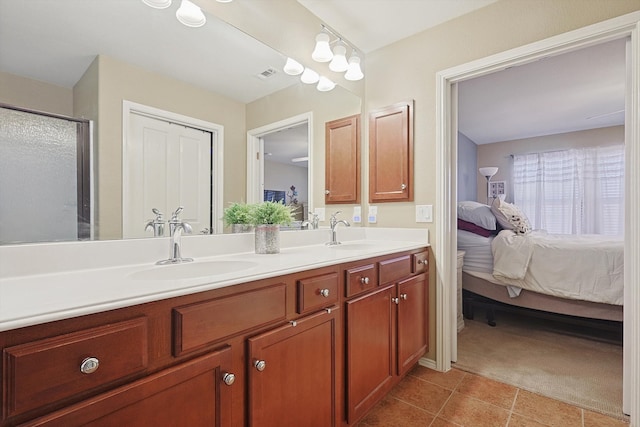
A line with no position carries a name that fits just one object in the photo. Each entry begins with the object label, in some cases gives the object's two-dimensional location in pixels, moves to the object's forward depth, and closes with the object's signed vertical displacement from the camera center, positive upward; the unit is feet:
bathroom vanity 1.98 -1.13
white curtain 14.71 +1.10
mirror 3.37 +1.90
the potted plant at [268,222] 5.06 -0.18
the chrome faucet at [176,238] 4.13 -0.34
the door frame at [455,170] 4.95 +0.80
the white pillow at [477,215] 10.37 -0.13
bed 7.88 -1.61
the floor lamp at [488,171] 16.52 +2.13
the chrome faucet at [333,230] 6.79 -0.41
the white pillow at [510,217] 9.94 -0.19
